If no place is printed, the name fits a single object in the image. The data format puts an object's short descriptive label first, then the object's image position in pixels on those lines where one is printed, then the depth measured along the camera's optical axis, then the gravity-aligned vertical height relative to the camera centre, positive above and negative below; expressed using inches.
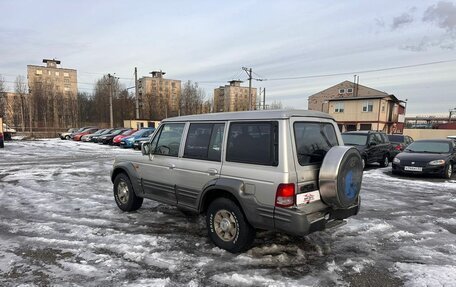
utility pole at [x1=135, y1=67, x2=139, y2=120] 1585.9 +178.9
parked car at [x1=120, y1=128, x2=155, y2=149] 1006.4 -60.2
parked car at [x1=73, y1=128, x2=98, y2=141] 1444.4 -72.2
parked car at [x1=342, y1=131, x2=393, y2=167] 536.0 -38.2
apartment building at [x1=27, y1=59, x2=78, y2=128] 2534.4 +98.0
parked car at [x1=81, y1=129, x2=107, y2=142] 1344.0 -82.8
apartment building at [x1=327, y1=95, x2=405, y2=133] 1649.9 +60.5
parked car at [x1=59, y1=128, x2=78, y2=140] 1571.1 -93.3
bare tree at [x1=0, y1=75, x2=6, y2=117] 2129.4 +121.8
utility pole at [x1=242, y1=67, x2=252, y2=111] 1720.0 +281.1
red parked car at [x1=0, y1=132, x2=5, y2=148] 951.8 -77.9
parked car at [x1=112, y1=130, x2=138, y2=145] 1109.1 -66.7
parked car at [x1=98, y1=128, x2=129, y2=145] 1165.7 -71.4
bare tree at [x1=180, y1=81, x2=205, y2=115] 3289.9 +216.0
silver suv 150.7 -27.9
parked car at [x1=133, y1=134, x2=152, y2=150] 928.8 -72.8
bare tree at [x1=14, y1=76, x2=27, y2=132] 2364.7 +223.1
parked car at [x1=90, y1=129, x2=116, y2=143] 1276.3 -71.1
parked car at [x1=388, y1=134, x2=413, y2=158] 667.9 -44.5
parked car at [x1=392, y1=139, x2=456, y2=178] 440.1 -50.1
